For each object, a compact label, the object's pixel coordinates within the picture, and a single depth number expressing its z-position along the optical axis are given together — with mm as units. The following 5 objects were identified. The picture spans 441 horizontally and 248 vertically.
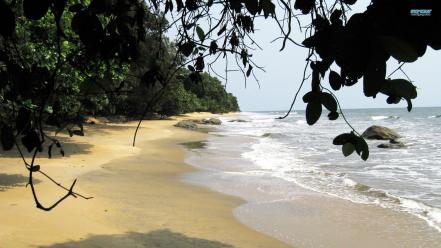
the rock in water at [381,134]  25672
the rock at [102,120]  32512
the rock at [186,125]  35384
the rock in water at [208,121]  46094
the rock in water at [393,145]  21000
